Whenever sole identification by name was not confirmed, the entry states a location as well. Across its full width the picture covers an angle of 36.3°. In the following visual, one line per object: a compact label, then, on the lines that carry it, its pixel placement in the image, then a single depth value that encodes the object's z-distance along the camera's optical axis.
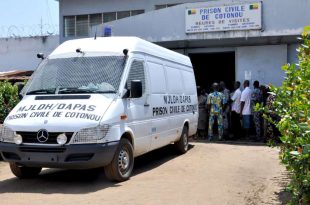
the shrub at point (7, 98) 11.73
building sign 14.38
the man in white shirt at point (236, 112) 14.08
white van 7.07
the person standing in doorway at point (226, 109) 14.38
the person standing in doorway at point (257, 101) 13.59
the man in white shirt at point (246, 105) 13.65
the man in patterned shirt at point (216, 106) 13.70
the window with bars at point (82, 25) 22.33
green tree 4.14
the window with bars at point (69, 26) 22.67
